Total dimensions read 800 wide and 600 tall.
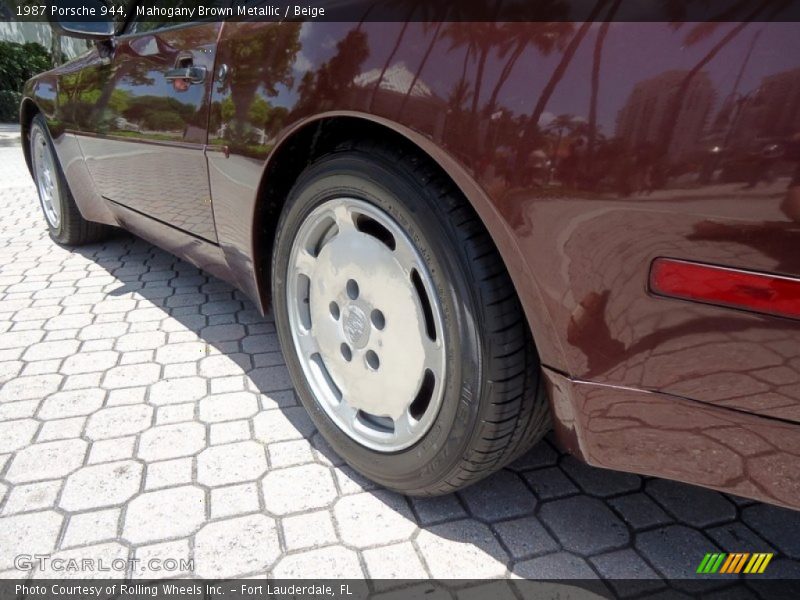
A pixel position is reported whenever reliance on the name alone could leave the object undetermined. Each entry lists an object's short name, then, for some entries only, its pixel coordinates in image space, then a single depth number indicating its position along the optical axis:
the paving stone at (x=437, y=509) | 1.67
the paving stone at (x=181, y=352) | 2.58
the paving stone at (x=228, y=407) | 2.15
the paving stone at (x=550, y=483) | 1.77
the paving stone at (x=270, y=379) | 2.35
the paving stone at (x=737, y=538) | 1.58
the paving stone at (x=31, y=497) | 1.72
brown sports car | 0.89
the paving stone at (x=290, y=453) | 1.90
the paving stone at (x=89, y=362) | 2.50
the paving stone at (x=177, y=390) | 2.26
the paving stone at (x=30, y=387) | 2.30
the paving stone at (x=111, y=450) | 1.93
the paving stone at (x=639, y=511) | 1.66
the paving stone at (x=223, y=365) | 2.47
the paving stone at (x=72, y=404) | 2.18
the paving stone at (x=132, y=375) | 2.38
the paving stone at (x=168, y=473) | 1.81
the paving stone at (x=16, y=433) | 2.01
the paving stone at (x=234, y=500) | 1.69
